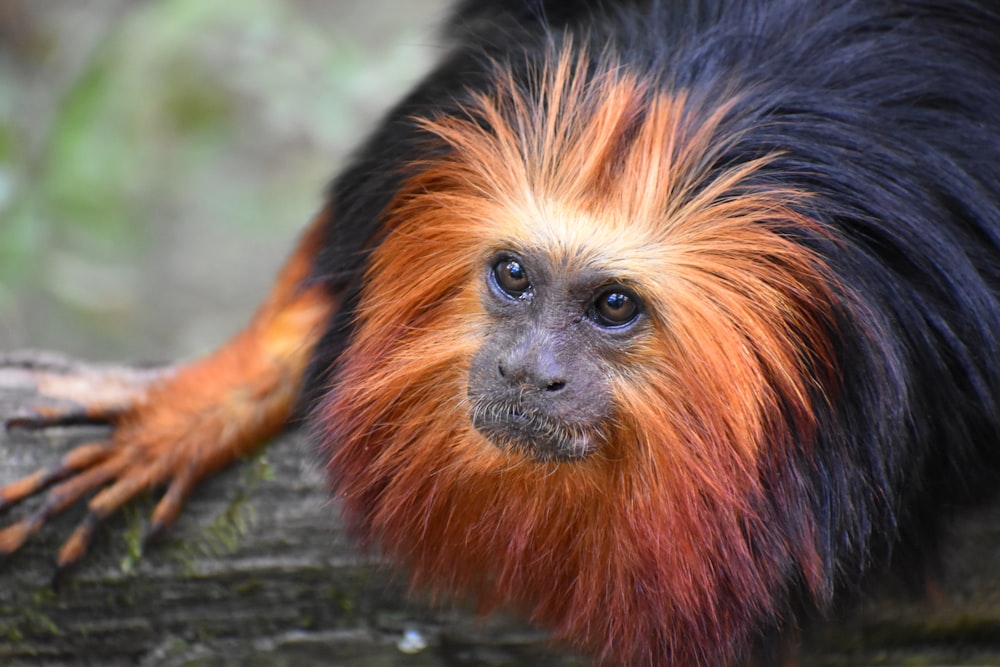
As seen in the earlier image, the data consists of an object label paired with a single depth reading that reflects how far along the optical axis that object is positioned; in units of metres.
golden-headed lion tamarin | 4.17
